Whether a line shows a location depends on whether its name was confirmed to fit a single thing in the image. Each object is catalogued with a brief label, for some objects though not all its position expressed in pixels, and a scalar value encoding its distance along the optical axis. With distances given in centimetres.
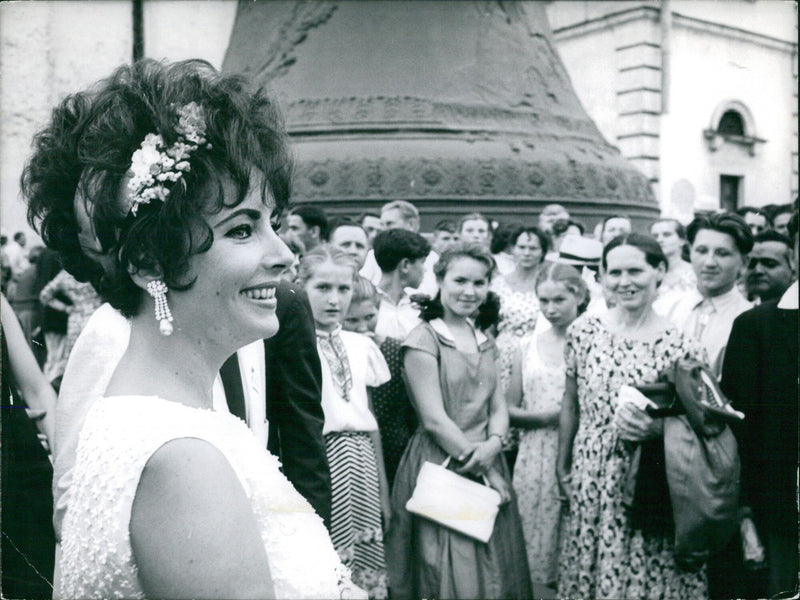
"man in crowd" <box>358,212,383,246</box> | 569
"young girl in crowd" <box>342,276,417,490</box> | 402
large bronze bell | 526
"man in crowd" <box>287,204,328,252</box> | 524
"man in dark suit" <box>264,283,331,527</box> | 262
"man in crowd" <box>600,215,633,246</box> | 568
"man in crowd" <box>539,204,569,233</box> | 554
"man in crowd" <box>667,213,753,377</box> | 424
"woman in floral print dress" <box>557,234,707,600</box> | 347
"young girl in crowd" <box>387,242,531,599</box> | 374
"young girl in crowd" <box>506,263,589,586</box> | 414
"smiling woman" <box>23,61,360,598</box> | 119
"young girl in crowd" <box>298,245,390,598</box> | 358
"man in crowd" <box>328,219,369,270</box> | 492
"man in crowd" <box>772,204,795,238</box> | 602
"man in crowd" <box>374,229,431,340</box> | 455
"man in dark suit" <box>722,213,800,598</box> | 331
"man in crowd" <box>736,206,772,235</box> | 624
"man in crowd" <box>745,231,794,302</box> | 424
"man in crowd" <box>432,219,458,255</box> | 557
